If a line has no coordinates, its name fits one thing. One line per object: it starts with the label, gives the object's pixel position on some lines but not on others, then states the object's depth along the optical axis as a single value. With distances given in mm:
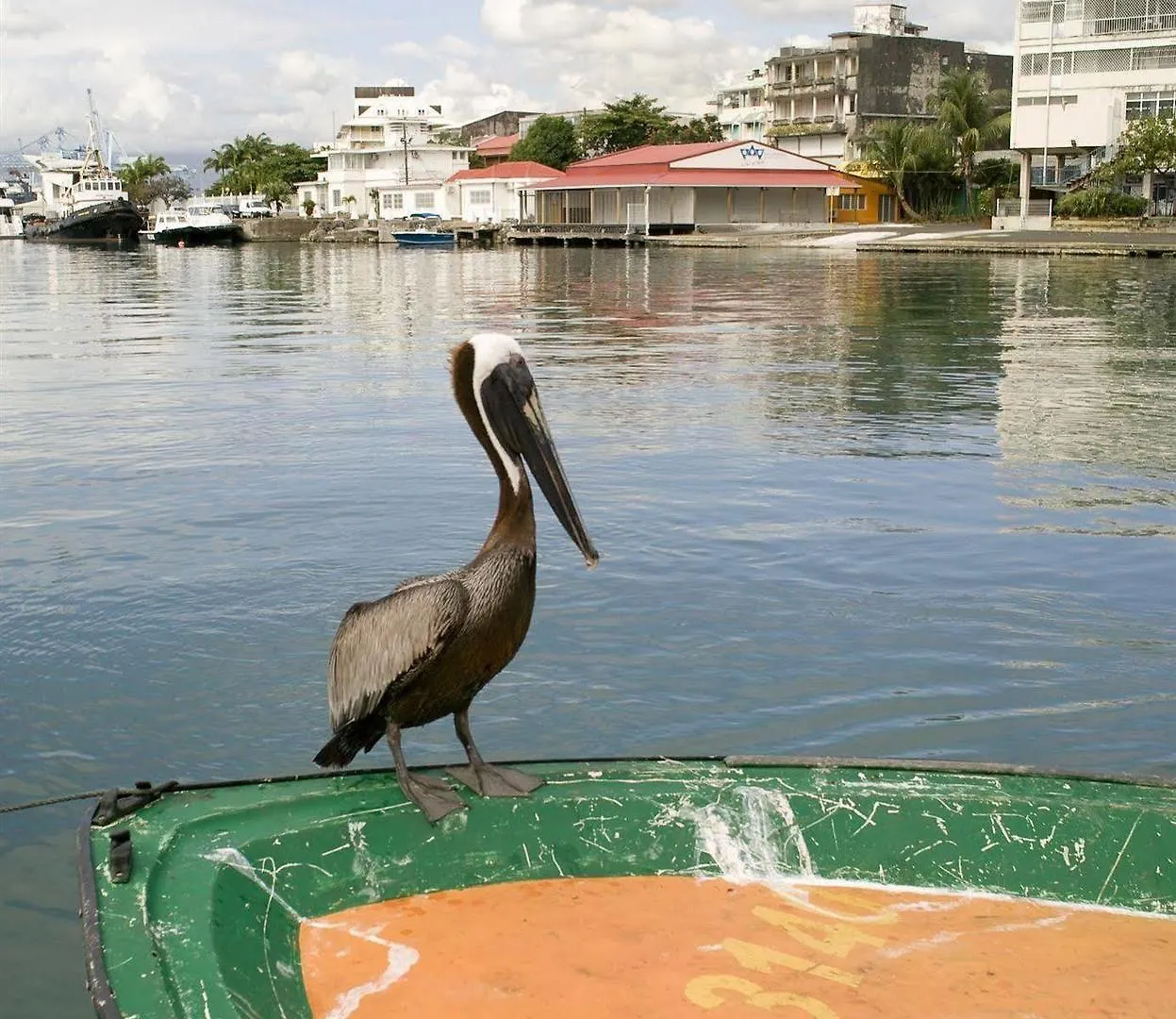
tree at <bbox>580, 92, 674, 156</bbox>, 93688
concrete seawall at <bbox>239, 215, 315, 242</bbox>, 96625
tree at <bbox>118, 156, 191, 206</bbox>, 126688
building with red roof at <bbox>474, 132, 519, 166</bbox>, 110938
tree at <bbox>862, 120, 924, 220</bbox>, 71375
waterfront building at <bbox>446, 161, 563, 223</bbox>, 87312
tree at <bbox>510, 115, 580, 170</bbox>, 96125
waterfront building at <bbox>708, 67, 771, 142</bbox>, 100375
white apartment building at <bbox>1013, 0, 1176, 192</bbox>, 59531
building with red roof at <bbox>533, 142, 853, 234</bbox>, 73062
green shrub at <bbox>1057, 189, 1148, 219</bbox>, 59594
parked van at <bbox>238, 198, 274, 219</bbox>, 110769
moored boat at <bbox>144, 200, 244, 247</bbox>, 89688
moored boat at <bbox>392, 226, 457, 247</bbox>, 78312
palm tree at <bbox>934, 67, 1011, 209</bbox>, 70000
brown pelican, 4387
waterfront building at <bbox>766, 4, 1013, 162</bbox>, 86625
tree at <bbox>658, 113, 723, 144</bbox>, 95312
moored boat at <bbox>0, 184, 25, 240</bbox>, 121969
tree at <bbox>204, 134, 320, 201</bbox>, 117562
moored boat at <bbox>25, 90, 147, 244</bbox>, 95062
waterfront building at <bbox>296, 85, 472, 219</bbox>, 100438
